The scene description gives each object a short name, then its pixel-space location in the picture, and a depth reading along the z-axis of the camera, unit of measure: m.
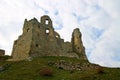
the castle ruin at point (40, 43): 29.37
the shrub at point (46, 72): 18.60
